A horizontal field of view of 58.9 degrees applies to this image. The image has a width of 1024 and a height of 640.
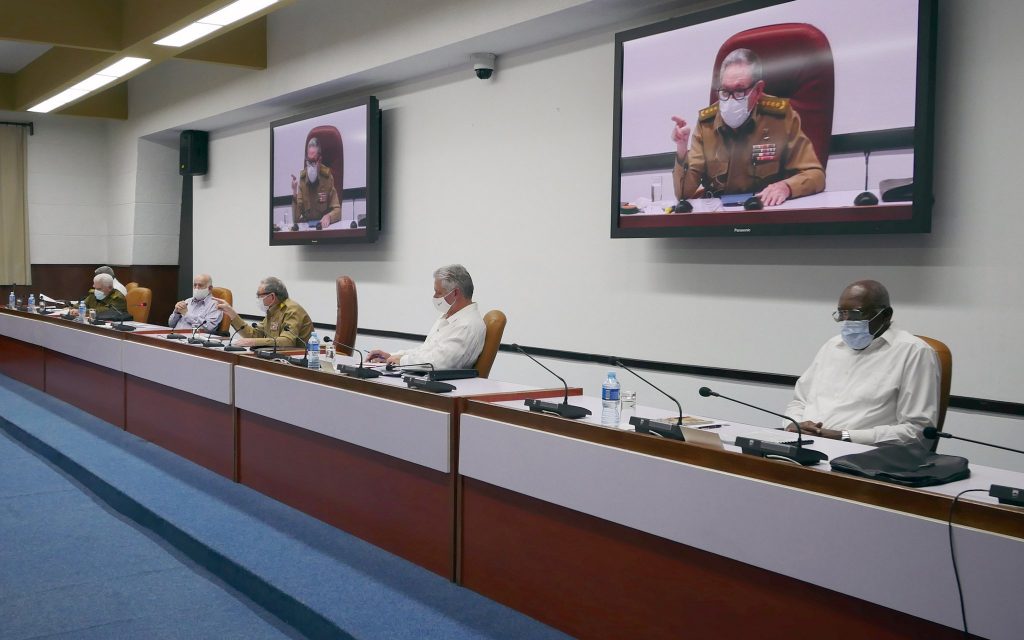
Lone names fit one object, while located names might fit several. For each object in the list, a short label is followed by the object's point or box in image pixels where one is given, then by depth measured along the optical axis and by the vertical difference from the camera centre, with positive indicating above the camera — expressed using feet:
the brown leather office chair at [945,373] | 9.71 -0.91
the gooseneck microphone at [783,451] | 6.86 -1.28
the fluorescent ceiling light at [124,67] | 24.00 +5.65
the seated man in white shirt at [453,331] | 13.53 -0.78
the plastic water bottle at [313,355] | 12.82 -1.11
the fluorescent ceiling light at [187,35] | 20.04 +5.50
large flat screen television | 11.84 +2.42
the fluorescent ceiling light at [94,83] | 26.62 +5.75
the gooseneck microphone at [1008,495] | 5.59 -1.28
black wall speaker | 31.14 +4.18
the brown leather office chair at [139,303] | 26.61 -0.85
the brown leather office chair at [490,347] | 13.61 -1.00
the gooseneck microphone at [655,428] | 7.73 -1.27
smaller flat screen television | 22.22 +2.66
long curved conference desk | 5.90 -1.99
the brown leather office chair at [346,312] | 16.53 -0.62
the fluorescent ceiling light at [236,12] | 17.92 +5.40
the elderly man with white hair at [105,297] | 25.77 -0.70
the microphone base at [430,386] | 10.47 -1.25
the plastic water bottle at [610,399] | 8.95 -1.18
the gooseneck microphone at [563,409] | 8.83 -1.27
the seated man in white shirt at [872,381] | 9.41 -1.01
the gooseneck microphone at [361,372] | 11.62 -1.22
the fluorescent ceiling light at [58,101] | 29.48 +5.82
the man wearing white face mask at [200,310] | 22.70 -0.88
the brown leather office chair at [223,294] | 24.58 -0.50
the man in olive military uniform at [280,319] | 17.35 -0.81
